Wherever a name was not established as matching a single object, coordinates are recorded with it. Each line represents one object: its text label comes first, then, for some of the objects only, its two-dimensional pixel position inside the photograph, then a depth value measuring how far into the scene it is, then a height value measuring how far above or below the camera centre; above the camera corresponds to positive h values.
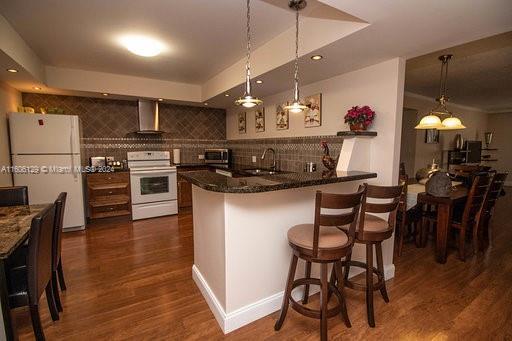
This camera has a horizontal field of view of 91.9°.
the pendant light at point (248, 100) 1.81 +0.35
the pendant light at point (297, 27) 1.85 +0.99
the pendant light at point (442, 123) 3.45 +0.39
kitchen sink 3.80 -0.38
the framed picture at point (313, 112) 3.06 +0.46
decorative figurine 2.39 -0.14
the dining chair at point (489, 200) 2.96 -0.65
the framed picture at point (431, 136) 5.94 +0.29
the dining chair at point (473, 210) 2.74 -0.72
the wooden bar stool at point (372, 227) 1.74 -0.57
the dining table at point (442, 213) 2.68 -0.72
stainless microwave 5.02 -0.16
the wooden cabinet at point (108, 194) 3.90 -0.76
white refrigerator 3.22 -0.15
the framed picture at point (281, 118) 3.68 +0.44
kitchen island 1.70 -0.65
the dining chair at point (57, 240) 1.75 -0.69
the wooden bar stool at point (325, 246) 1.43 -0.60
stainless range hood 4.40 +0.54
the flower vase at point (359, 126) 2.35 +0.20
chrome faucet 4.02 -0.16
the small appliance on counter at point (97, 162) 4.07 -0.24
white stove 4.11 -0.64
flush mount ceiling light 2.56 +1.10
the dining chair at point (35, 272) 1.33 -0.75
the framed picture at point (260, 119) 4.21 +0.48
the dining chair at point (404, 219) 2.89 -0.89
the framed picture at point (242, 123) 4.74 +0.48
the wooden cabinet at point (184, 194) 4.59 -0.87
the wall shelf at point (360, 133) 2.29 +0.13
